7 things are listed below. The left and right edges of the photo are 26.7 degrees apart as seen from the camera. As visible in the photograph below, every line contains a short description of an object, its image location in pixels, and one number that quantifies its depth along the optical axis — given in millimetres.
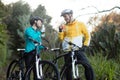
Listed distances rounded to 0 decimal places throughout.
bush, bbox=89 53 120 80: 6947
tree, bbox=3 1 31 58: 11615
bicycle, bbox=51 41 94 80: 5419
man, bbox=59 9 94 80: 5582
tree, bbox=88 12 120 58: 9228
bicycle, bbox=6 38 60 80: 5451
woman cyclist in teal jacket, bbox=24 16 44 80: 5701
